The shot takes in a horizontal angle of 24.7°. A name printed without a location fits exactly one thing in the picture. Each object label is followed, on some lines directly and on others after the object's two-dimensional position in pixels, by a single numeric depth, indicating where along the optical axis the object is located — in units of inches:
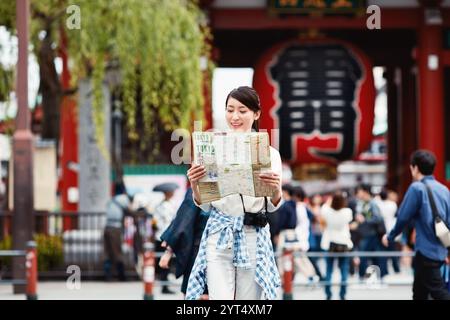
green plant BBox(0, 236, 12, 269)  633.0
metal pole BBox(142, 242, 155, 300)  462.0
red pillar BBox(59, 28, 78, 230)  804.6
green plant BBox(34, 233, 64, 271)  655.1
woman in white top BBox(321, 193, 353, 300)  524.4
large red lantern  724.7
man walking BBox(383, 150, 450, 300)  324.2
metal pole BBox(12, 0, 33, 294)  550.9
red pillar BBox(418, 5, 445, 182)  773.9
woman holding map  237.6
